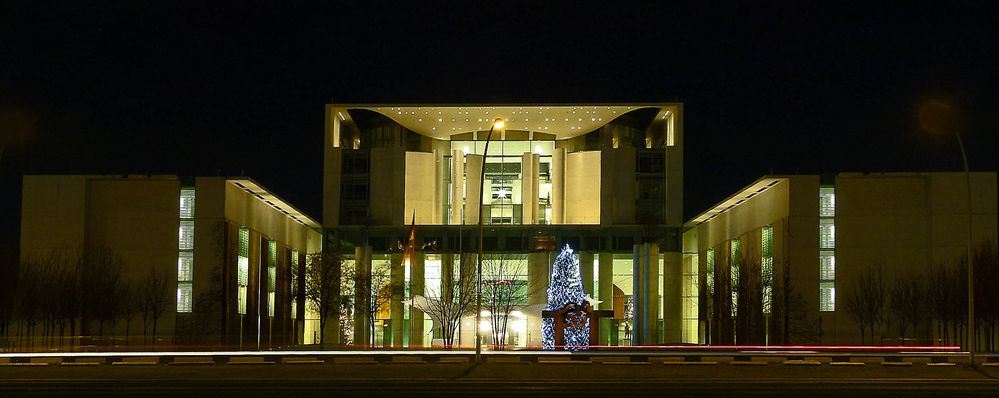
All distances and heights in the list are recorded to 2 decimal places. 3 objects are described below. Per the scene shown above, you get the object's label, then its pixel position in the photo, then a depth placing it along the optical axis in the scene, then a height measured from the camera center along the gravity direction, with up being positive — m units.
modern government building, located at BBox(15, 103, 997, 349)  76.88 +4.40
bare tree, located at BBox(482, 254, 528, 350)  87.44 +0.40
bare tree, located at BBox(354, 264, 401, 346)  90.00 -0.24
